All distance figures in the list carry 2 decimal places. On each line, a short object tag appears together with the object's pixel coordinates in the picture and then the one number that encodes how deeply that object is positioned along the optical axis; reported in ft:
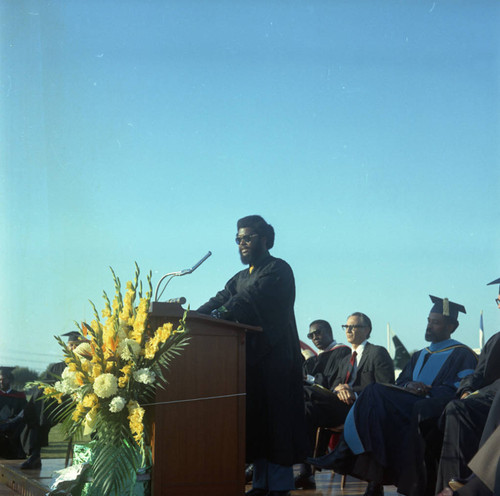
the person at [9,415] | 24.23
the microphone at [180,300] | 13.32
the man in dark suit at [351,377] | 17.90
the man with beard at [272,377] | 14.03
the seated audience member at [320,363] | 17.51
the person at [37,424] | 21.00
